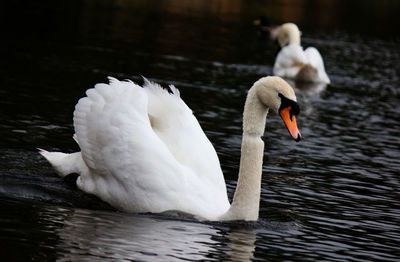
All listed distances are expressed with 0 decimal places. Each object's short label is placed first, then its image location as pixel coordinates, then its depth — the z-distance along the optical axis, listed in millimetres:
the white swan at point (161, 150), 18250
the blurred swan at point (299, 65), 45959
